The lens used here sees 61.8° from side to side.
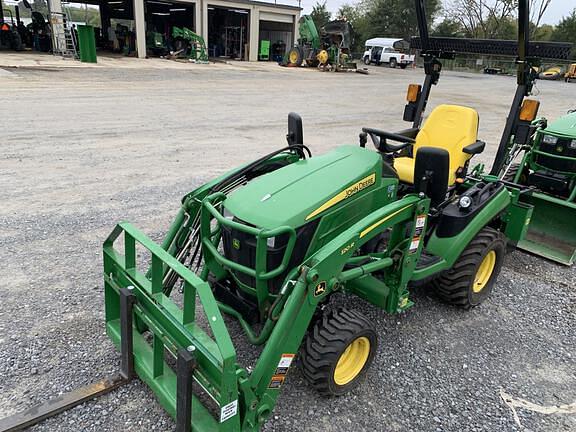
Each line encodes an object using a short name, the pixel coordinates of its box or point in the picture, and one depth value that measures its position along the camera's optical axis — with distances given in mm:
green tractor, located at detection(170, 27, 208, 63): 25359
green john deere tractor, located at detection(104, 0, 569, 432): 2109
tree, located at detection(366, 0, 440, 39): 45812
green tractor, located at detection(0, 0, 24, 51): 23812
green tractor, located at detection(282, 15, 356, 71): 26062
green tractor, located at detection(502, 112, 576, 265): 4492
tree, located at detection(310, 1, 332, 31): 51438
